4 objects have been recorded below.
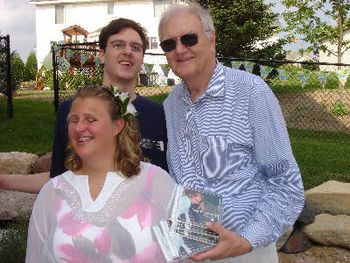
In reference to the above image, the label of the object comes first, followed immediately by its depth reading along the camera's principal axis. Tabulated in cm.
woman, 252
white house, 4669
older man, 256
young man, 309
